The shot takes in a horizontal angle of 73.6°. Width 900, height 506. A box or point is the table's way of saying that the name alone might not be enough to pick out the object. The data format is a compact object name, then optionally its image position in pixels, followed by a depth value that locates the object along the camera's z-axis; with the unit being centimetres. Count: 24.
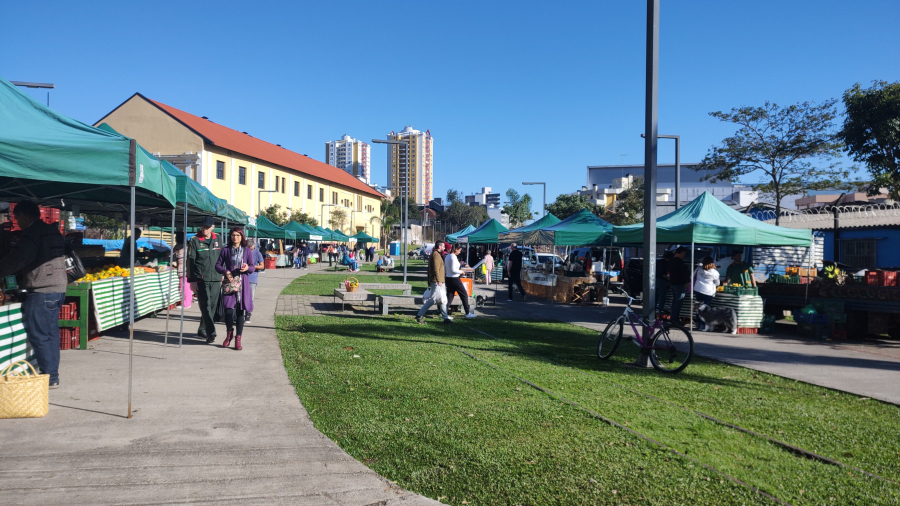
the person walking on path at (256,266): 1008
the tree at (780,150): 2373
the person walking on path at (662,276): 1359
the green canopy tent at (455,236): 3578
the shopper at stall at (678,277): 1319
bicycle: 828
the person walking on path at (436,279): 1286
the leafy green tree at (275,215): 5695
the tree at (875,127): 1769
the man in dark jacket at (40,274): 600
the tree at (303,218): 6121
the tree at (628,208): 5146
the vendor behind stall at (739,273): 1394
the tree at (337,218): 7513
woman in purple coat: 907
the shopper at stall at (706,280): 1331
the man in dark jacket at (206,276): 942
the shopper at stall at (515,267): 1973
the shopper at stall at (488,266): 2842
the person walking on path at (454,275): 1350
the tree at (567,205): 6812
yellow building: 5016
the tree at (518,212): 9081
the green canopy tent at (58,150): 530
